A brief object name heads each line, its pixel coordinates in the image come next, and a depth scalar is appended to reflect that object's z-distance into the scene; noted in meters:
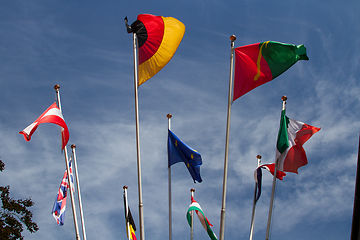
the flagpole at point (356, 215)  13.59
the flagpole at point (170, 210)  19.36
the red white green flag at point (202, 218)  21.55
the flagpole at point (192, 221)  22.48
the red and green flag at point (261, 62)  16.94
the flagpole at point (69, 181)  17.21
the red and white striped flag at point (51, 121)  16.95
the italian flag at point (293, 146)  17.78
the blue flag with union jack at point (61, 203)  20.78
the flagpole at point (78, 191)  20.00
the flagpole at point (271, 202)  17.05
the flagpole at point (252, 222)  19.75
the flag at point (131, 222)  21.29
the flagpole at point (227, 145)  16.11
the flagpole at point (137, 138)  16.00
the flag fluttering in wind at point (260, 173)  20.28
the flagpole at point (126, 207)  21.26
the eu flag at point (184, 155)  18.72
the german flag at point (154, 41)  18.31
